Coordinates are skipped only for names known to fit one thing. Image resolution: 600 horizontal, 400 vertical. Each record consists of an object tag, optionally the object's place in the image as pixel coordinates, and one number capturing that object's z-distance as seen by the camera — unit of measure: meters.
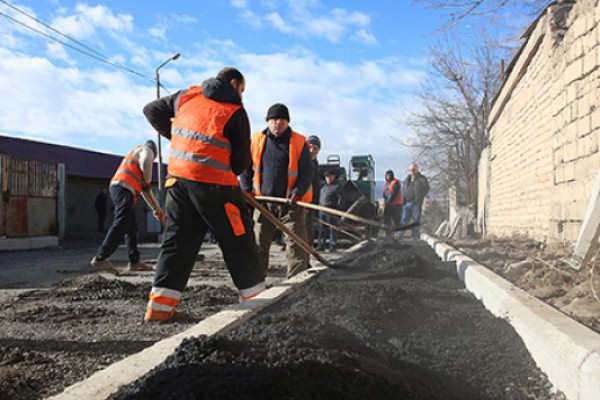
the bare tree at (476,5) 8.37
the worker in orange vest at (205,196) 3.70
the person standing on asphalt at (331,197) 11.05
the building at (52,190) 12.99
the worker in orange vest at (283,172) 5.75
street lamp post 21.61
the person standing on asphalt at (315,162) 8.55
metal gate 12.77
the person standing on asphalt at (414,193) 13.21
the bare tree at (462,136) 22.30
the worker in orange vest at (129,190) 6.50
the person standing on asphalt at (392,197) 13.15
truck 13.12
